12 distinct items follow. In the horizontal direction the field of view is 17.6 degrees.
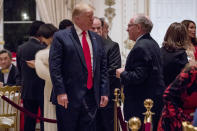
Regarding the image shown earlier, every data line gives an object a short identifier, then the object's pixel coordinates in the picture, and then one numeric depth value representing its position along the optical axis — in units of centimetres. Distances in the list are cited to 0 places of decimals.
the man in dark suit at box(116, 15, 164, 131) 587
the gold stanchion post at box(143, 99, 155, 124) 457
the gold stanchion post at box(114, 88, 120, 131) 643
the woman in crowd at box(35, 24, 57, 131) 696
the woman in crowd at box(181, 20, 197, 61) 861
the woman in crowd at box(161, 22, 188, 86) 650
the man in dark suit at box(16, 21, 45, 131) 791
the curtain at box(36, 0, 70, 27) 1363
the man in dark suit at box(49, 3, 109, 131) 572
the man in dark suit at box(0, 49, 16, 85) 959
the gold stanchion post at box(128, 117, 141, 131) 329
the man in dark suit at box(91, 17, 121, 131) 717
